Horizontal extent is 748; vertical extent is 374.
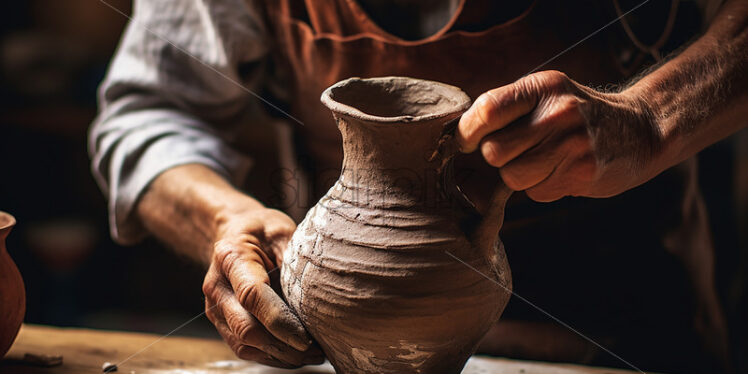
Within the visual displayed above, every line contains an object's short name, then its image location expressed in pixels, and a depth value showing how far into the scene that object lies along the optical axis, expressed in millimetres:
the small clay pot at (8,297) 1392
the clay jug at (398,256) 1105
